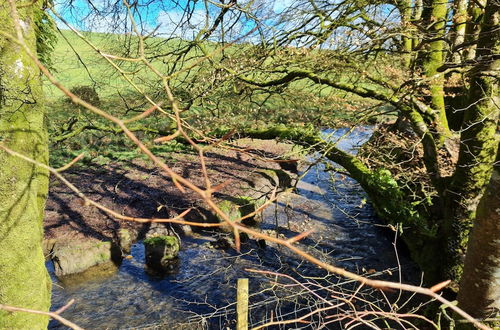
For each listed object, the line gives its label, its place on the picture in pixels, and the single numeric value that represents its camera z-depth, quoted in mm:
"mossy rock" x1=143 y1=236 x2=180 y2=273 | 7549
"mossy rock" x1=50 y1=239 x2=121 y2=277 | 7422
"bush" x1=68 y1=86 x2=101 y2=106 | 16812
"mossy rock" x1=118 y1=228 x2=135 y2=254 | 8332
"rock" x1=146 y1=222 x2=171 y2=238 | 9038
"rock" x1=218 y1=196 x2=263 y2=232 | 9462
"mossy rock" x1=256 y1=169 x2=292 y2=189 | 12305
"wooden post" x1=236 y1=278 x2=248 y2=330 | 2754
